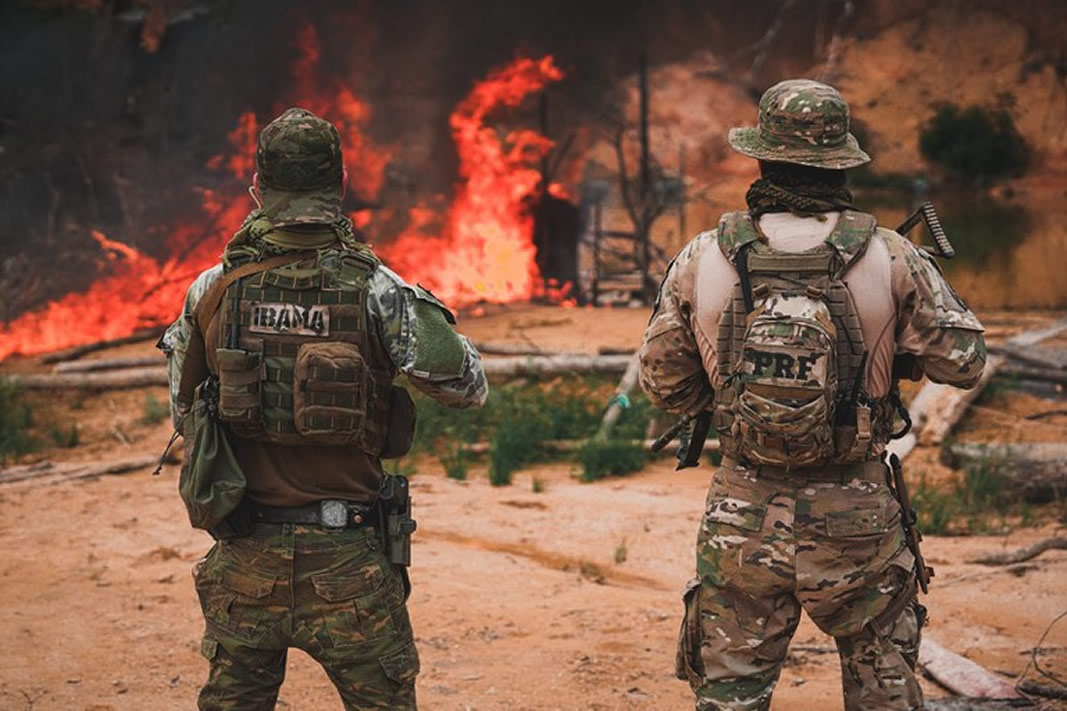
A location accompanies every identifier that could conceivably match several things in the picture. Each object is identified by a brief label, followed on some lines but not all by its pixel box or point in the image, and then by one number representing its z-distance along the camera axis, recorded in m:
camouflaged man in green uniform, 3.44
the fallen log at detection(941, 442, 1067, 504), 8.02
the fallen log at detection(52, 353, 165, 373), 11.83
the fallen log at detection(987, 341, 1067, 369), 11.01
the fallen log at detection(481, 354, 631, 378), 11.10
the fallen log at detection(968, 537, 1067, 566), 6.65
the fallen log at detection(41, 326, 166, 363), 12.55
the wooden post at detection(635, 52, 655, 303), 15.83
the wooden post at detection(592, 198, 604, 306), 16.55
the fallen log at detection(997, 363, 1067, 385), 10.77
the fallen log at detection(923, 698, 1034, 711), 4.59
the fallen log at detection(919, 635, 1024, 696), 4.80
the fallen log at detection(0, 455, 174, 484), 8.92
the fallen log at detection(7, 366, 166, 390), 11.42
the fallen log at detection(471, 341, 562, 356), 11.85
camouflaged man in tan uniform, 3.44
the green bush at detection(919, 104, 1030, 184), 24.16
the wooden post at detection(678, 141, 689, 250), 17.97
